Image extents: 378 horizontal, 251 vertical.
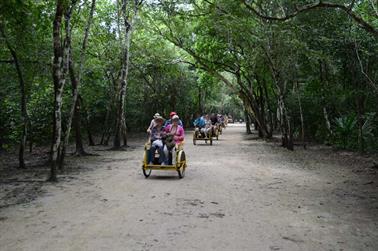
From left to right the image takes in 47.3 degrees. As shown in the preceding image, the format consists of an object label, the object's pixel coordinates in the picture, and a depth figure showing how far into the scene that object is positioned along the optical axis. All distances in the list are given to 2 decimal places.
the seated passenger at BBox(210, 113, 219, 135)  27.41
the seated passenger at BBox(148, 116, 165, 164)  11.16
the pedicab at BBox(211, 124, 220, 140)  26.32
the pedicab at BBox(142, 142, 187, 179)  10.90
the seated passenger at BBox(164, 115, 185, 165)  11.34
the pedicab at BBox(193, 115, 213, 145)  24.22
